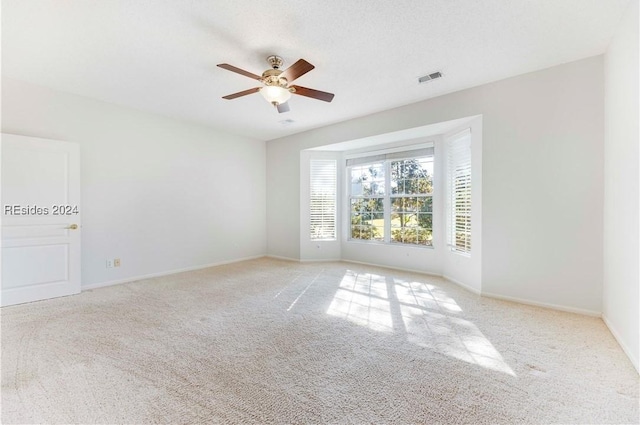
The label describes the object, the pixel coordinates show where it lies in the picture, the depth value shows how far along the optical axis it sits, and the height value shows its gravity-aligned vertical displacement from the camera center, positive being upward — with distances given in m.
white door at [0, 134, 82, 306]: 3.36 -0.10
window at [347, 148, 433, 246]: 5.00 +0.25
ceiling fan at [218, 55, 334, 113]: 2.71 +1.30
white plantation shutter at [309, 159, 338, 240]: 6.04 +0.26
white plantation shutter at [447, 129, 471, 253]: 4.07 +0.28
